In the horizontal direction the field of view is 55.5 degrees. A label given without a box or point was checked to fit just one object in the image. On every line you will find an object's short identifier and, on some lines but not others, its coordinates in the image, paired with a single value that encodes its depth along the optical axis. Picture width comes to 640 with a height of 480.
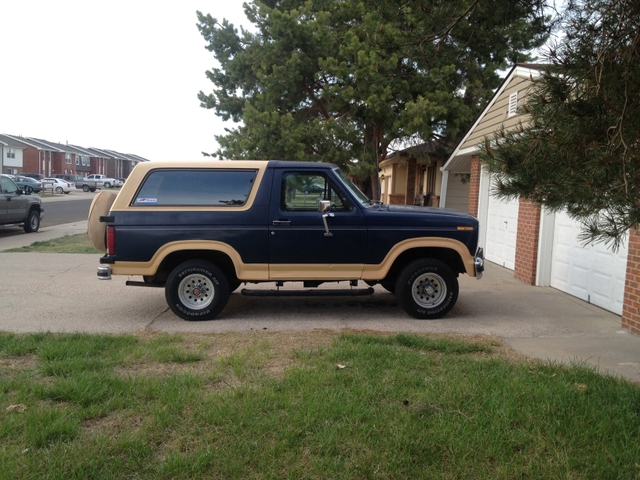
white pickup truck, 75.56
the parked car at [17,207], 17.48
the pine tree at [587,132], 3.62
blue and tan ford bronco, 7.50
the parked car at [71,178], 76.64
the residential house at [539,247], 8.03
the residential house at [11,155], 71.52
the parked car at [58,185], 59.50
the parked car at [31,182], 47.76
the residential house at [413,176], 21.42
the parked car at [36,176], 69.17
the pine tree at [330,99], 18.38
